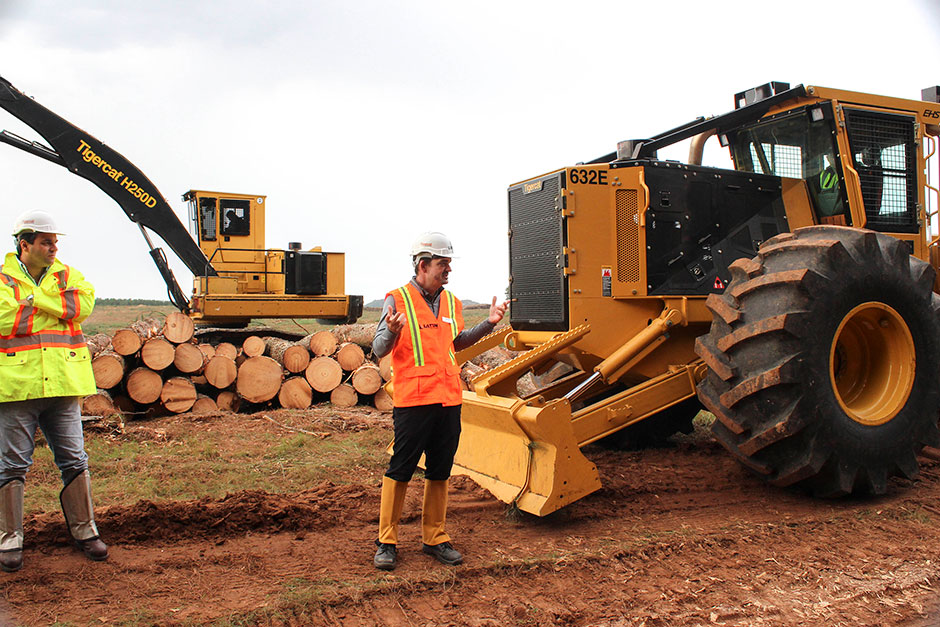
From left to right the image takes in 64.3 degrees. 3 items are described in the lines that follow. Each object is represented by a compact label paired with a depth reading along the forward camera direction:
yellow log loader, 12.21
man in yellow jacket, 4.30
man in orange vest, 4.31
